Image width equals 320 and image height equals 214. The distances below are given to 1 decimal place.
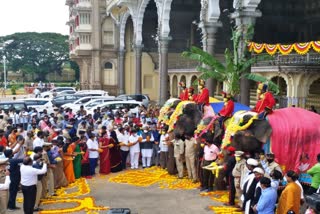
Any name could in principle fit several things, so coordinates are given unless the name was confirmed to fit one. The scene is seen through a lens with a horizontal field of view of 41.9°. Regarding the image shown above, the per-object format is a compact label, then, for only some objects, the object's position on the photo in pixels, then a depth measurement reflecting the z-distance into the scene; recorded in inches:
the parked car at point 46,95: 1451.8
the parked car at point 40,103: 999.0
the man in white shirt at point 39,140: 451.2
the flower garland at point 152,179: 479.3
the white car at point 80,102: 1000.2
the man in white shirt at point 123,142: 557.8
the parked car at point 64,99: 1151.0
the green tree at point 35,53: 3149.6
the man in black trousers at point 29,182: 344.8
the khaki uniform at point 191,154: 485.4
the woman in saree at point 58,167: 437.2
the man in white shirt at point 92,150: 514.9
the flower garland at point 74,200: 396.2
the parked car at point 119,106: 899.4
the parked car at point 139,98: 1112.5
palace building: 1360.7
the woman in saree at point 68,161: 473.6
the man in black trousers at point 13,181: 391.1
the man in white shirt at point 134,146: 561.0
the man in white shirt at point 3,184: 322.0
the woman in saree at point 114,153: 543.5
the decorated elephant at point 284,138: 393.7
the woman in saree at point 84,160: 506.3
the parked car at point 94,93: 1241.3
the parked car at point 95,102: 963.7
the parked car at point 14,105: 854.0
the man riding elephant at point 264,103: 410.3
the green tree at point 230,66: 623.8
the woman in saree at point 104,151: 533.0
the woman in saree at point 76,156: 487.5
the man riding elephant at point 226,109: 446.3
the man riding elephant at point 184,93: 566.6
